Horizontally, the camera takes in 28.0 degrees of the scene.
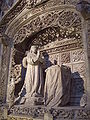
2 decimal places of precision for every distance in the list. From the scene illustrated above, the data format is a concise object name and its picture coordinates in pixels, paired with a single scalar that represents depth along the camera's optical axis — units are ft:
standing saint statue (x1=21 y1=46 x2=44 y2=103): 12.02
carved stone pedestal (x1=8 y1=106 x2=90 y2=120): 9.15
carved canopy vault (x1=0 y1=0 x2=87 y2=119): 11.68
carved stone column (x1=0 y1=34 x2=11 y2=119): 13.02
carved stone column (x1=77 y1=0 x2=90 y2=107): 9.92
